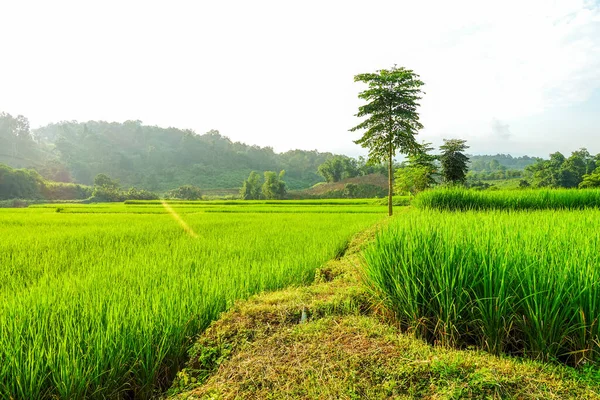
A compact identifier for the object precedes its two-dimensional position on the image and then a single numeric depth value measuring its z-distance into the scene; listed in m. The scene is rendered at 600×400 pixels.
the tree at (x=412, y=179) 20.06
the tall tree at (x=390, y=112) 10.56
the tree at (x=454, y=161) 25.91
